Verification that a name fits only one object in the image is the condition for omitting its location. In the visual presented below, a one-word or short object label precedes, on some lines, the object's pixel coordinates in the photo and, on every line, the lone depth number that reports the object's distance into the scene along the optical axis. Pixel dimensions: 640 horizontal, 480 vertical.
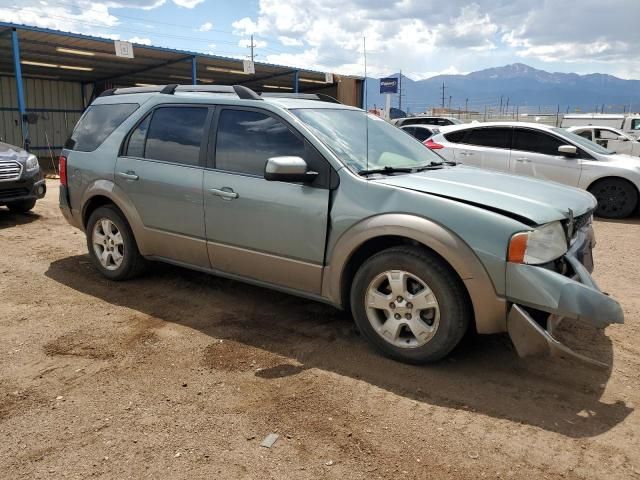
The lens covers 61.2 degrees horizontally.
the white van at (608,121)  22.78
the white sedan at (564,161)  9.19
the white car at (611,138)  15.45
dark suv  8.13
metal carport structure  16.77
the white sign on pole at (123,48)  16.47
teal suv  3.15
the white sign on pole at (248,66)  21.25
